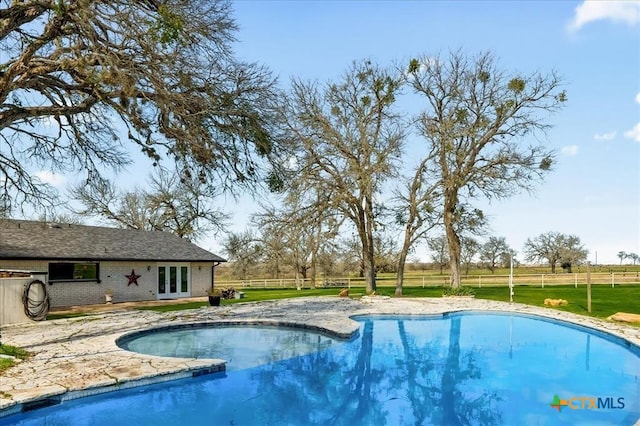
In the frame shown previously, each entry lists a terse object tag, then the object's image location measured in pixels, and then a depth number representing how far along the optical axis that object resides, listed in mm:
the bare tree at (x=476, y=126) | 24406
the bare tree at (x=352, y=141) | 24766
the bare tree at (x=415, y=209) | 25719
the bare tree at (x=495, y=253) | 61188
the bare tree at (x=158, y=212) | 36219
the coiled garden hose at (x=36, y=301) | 14469
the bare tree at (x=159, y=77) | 8180
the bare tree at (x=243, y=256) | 36662
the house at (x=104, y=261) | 19406
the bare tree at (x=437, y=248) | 27438
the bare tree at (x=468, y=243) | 27844
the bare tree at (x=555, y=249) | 60906
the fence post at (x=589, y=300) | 17670
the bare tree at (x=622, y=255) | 69438
